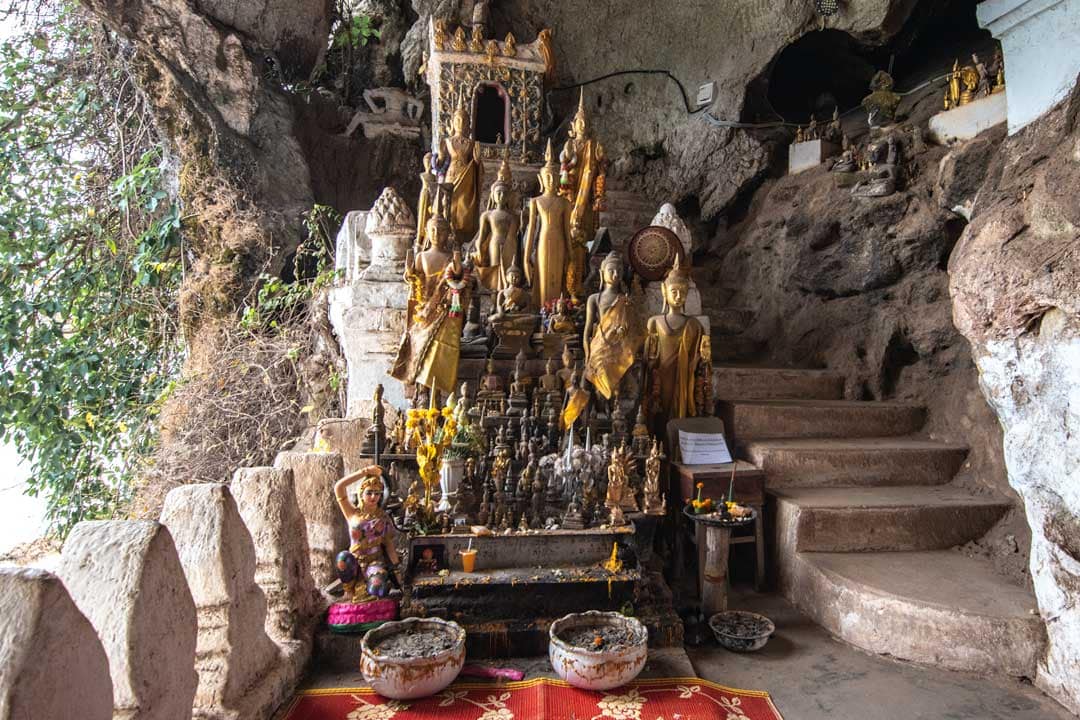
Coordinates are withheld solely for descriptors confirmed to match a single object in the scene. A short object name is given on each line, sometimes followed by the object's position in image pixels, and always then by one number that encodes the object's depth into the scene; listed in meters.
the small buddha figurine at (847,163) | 8.13
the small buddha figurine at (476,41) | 9.71
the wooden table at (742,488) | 4.81
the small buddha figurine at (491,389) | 5.11
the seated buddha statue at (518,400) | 4.95
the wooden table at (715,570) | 4.23
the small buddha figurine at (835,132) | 9.12
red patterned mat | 3.13
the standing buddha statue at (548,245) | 6.19
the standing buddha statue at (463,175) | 7.19
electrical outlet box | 10.45
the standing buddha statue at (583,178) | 6.95
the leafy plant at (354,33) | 11.30
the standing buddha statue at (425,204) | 6.14
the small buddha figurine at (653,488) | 4.52
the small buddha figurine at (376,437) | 4.51
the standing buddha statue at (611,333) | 5.09
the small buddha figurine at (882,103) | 8.71
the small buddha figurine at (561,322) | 5.56
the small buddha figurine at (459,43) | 9.62
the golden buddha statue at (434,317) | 5.14
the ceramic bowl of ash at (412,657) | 3.16
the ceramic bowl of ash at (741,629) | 3.95
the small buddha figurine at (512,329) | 5.50
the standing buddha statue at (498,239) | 6.36
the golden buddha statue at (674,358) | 5.48
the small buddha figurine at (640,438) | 4.84
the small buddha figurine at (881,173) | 7.27
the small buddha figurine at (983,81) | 7.33
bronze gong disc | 6.57
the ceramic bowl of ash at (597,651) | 3.26
